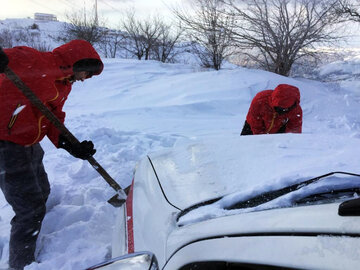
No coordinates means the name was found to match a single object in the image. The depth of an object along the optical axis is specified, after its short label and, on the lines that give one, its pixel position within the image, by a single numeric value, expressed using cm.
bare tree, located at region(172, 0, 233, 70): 1100
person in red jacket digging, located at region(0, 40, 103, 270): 179
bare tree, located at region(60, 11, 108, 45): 2070
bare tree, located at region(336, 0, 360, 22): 966
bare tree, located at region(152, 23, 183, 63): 1998
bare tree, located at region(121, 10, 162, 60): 2028
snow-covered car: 84
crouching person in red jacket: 322
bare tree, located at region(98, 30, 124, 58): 2273
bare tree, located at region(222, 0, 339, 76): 973
